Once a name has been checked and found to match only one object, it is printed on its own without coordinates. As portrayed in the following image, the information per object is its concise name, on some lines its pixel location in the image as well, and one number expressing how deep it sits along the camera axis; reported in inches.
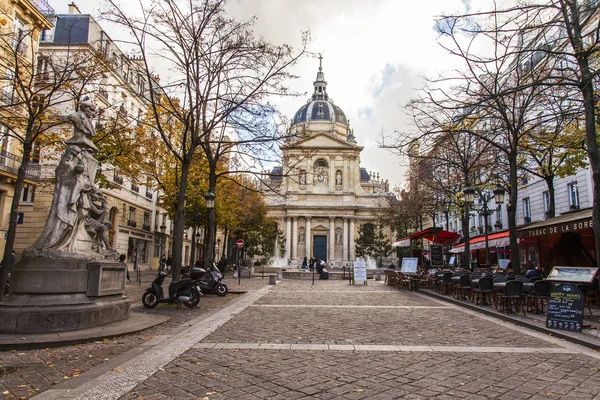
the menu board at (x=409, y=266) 800.0
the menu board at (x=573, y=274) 359.3
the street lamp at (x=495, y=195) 656.4
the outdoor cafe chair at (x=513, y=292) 401.7
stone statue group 292.2
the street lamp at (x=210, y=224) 636.1
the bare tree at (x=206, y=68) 499.8
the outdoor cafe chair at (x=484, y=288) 465.4
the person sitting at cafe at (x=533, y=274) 566.7
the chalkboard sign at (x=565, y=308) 309.3
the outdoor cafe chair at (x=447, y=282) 611.7
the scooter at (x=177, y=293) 430.6
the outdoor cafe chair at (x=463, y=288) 524.1
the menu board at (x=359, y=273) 919.0
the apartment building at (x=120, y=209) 969.5
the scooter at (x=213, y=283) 581.6
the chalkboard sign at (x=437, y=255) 825.5
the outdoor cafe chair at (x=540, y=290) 390.6
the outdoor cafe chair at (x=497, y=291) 428.5
